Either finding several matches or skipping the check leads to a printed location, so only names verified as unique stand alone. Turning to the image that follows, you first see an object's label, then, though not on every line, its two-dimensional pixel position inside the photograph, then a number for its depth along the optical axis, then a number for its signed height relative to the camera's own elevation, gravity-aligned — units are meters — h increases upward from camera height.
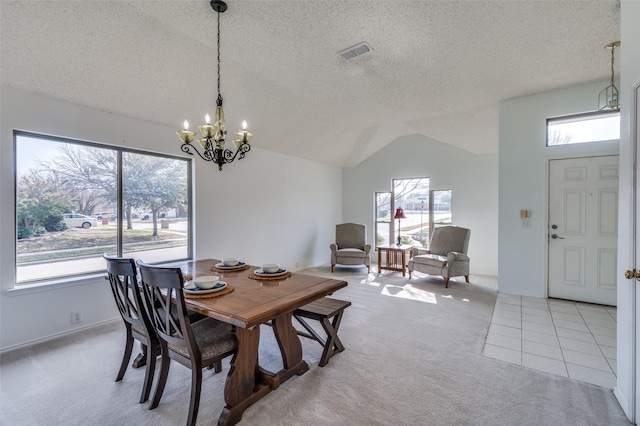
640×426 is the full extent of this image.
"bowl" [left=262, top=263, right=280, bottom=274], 2.49 -0.50
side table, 5.65 -0.94
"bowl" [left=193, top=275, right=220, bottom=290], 2.00 -0.50
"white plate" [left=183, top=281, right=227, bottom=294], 1.95 -0.54
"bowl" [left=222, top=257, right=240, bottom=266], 2.78 -0.50
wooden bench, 2.45 -0.94
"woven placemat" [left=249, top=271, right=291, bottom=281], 2.37 -0.56
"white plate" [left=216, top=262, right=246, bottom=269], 2.73 -0.53
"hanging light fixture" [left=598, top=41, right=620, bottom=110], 2.91 +1.40
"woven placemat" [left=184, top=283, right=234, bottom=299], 1.91 -0.56
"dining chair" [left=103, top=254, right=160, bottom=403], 1.90 -0.75
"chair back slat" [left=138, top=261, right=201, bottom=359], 1.64 -0.57
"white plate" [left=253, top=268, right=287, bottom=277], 2.42 -0.53
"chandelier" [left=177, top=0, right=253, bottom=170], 2.29 +0.62
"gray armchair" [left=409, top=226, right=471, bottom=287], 4.86 -0.80
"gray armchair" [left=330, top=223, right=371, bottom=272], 5.96 -0.78
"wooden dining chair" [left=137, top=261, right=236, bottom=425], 1.66 -0.82
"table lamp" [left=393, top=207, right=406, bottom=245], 6.08 -0.06
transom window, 3.66 +1.11
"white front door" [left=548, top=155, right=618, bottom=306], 3.67 -0.23
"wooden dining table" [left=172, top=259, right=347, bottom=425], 1.70 -0.62
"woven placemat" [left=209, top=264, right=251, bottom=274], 2.66 -0.55
